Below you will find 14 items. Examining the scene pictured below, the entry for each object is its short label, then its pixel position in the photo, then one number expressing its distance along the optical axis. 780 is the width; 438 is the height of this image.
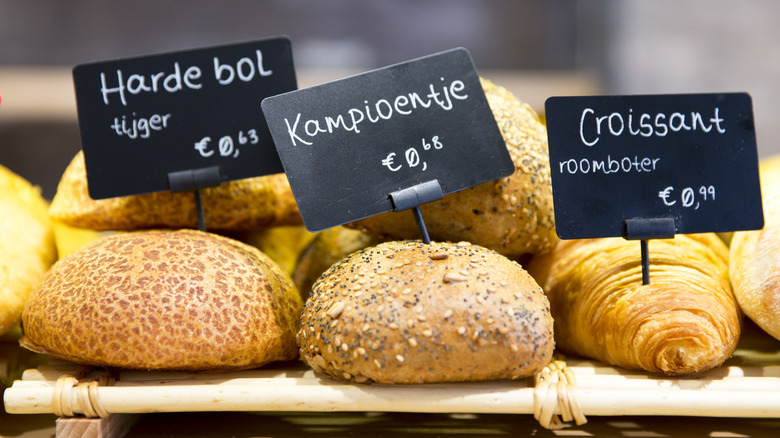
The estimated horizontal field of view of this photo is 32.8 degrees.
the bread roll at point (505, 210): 0.52
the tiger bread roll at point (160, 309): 0.48
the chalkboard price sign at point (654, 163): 0.51
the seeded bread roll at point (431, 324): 0.47
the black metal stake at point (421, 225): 0.51
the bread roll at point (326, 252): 0.56
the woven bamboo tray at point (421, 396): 0.47
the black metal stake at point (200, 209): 0.54
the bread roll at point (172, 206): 0.54
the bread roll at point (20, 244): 0.52
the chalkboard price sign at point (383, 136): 0.50
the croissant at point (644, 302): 0.48
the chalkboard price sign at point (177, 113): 0.53
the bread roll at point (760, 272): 0.51
